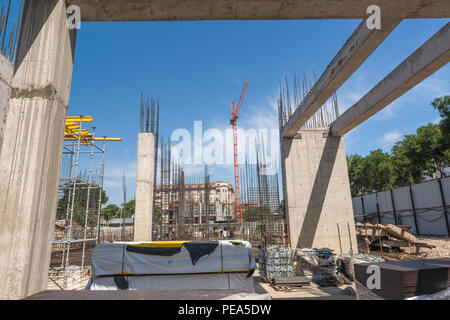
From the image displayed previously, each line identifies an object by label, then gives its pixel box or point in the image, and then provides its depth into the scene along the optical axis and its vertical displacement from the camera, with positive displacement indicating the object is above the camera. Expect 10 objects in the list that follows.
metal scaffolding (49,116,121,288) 8.73 +0.43
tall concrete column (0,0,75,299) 2.35 +0.63
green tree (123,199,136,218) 74.25 +1.13
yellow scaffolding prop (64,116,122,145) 10.62 +3.48
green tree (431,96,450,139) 21.33 +7.78
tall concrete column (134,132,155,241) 9.55 +0.90
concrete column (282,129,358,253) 10.62 +0.76
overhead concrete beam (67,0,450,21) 3.03 +2.40
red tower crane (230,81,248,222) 63.03 +23.77
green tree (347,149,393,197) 34.62 +5.16
